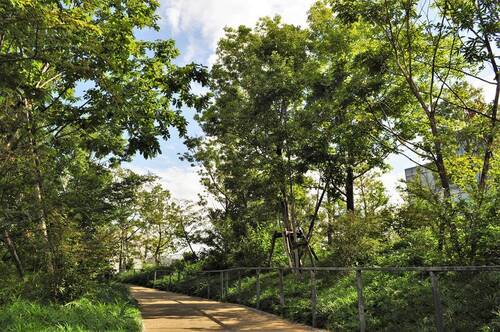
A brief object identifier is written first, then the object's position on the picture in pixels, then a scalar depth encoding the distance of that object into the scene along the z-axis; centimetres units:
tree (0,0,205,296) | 670
